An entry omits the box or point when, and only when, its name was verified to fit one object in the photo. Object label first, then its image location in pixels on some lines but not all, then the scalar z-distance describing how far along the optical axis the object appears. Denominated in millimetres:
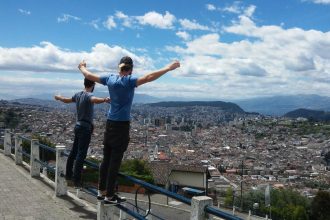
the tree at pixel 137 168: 34706
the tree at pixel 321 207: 32969
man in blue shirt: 4746
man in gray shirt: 6156
